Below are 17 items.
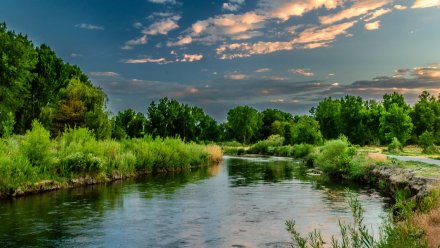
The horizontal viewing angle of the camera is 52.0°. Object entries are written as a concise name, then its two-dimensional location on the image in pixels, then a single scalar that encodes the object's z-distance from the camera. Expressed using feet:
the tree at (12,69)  204.54
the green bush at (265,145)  354.35
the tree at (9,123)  160.19
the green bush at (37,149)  100.58
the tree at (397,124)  297.33
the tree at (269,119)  595.88
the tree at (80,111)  208.95
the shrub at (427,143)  200.34
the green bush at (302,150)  254.22
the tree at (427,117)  345.31
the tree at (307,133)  311.68
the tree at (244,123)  555.69
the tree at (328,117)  414.82
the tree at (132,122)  469.57
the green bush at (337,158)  136.56
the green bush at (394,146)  221.46
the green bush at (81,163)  109.40
